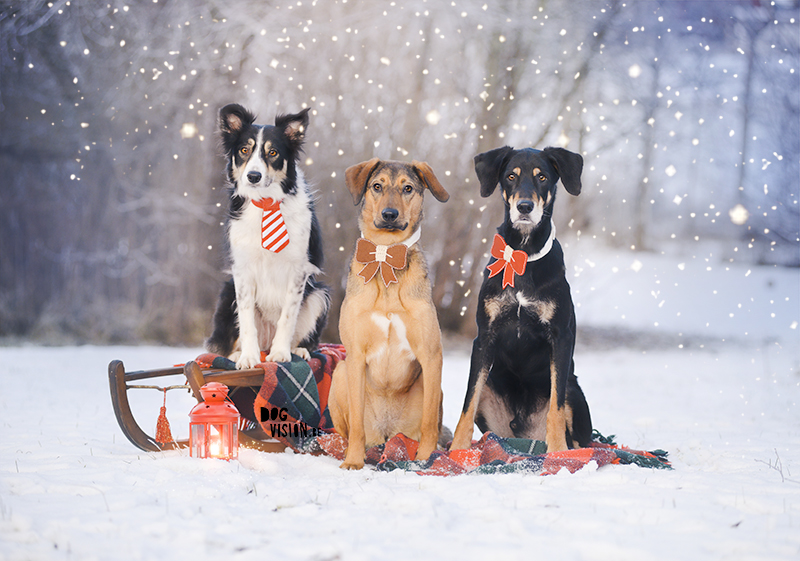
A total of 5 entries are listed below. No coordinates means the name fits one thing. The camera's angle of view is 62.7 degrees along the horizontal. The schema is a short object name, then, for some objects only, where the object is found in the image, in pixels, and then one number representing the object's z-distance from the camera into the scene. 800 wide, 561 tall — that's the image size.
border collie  3.58
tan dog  3.20
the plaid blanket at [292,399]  3.44
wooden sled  3.23
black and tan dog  3.17
